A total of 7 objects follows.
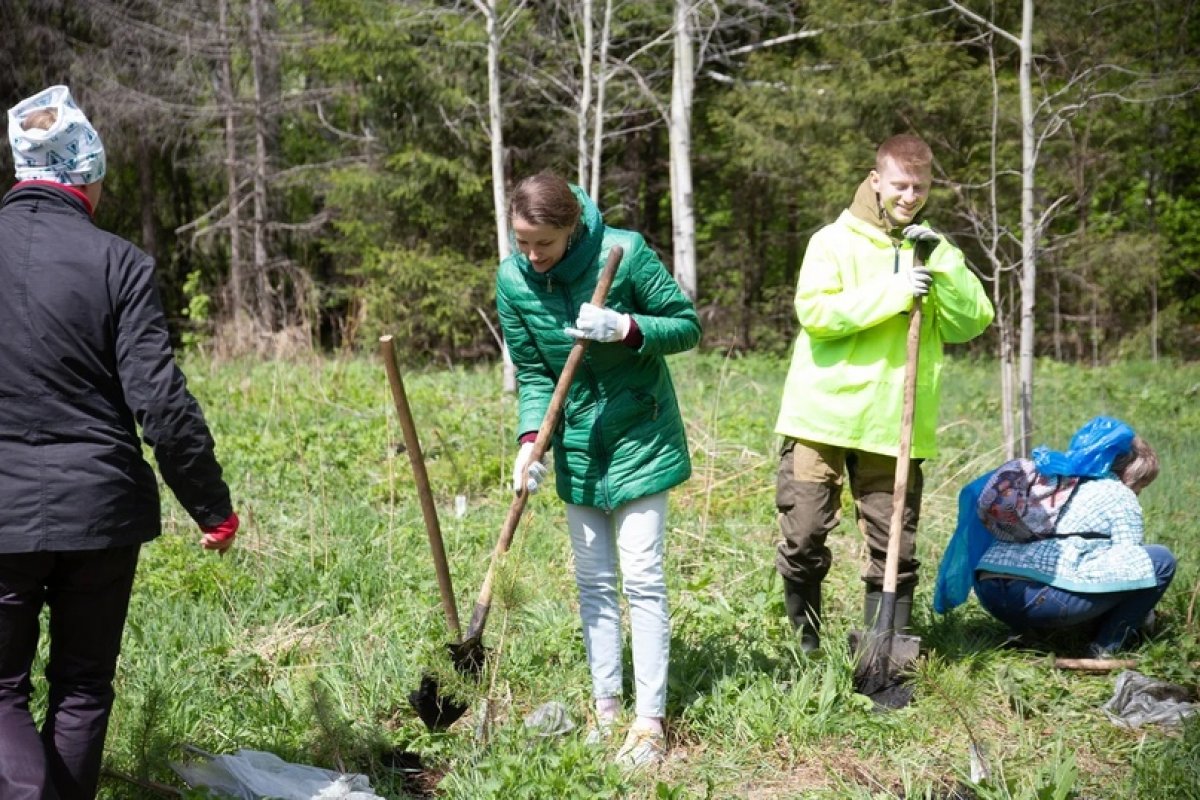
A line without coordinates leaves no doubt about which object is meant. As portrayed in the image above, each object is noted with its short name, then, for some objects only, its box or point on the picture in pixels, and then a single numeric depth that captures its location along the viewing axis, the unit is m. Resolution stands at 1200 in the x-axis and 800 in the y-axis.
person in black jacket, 2.54
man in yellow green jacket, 3.71
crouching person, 4.03
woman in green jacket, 3.30
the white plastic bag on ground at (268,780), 3.00
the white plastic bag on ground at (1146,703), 3.62
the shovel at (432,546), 3.33
